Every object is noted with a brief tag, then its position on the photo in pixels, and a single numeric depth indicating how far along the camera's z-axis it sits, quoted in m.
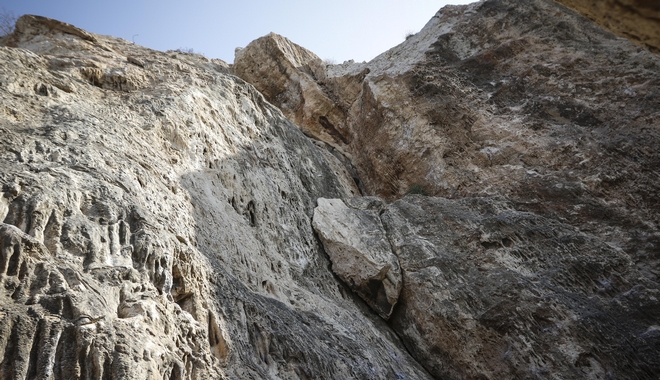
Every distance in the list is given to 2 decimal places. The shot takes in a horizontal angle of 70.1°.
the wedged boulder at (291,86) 18.69
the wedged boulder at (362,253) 10.45
